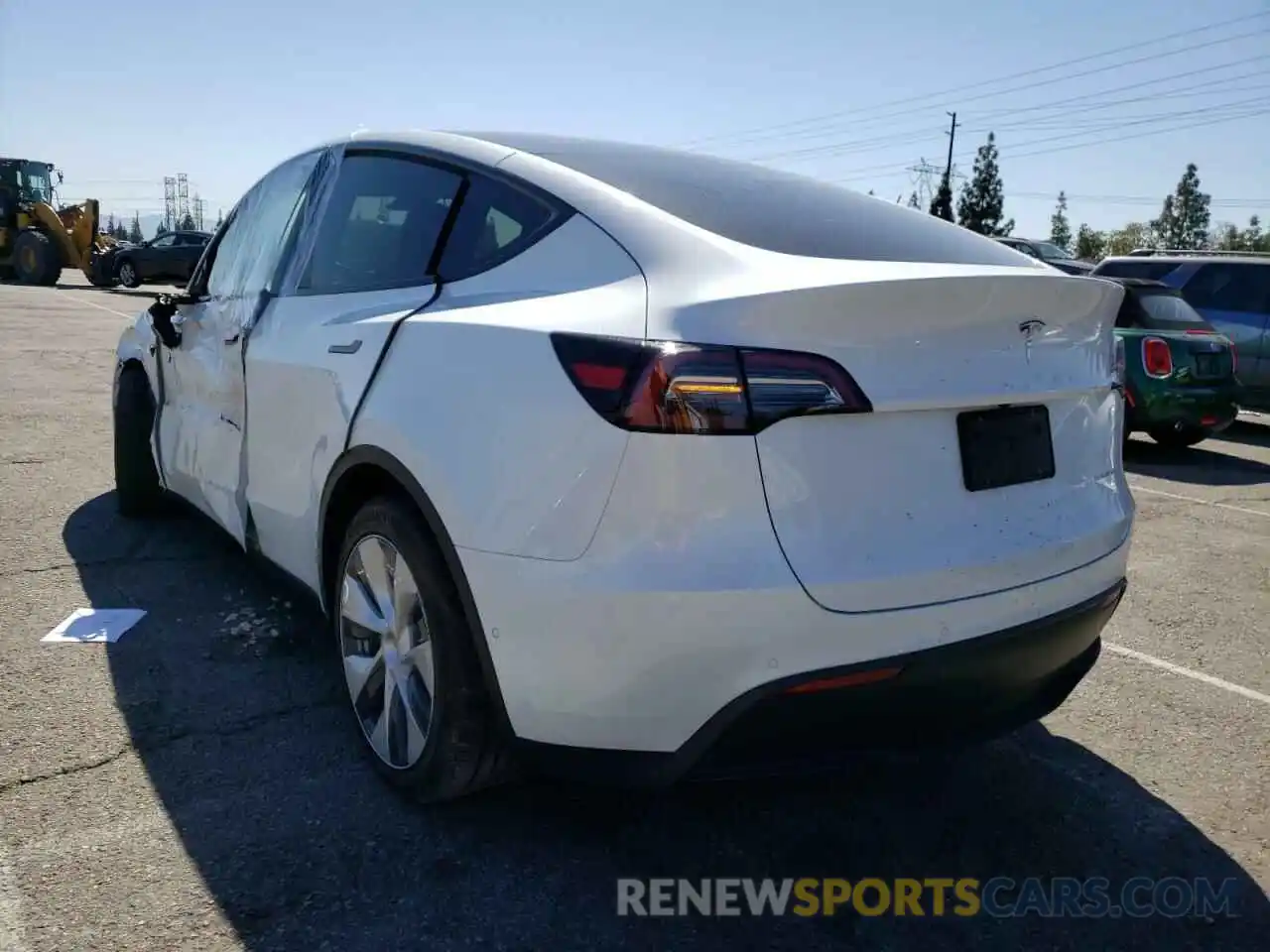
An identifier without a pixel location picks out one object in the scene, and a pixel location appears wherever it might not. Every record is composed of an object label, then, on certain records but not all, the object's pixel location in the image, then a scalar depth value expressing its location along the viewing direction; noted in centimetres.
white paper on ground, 376
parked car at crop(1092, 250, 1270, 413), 1016
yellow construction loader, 2683
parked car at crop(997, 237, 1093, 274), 2245
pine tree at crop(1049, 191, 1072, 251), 11131
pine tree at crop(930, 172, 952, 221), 6825
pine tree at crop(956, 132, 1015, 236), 8325
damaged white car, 205
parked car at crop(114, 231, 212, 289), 2700
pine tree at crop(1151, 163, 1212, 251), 10862
